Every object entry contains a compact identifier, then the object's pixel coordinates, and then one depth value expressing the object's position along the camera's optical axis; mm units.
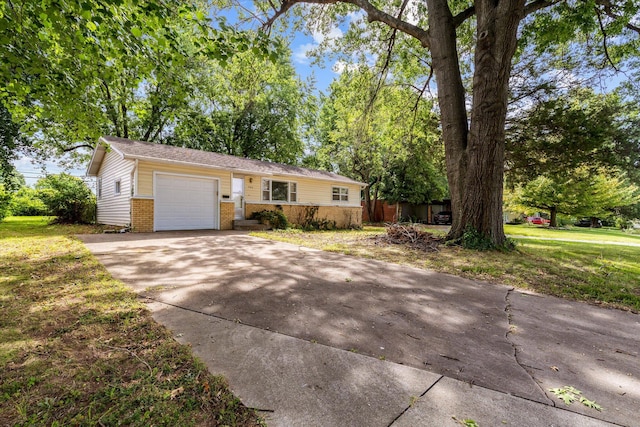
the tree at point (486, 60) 6566
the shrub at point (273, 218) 13023
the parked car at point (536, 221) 34531
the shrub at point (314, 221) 15181
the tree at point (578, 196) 20828
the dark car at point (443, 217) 24172
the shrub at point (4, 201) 12558
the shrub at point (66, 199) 12723
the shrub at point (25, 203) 16033
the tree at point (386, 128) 11453
